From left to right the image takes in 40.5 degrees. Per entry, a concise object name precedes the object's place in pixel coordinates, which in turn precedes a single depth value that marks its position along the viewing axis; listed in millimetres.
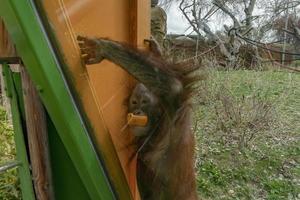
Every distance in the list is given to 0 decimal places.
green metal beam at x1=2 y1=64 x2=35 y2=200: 854
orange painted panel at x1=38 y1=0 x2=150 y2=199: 783
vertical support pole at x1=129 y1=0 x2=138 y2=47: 1182
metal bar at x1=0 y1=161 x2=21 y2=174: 824
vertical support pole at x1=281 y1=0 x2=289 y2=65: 8692
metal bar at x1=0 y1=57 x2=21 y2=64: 804
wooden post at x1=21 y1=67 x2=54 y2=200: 834
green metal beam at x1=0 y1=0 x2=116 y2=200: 662
